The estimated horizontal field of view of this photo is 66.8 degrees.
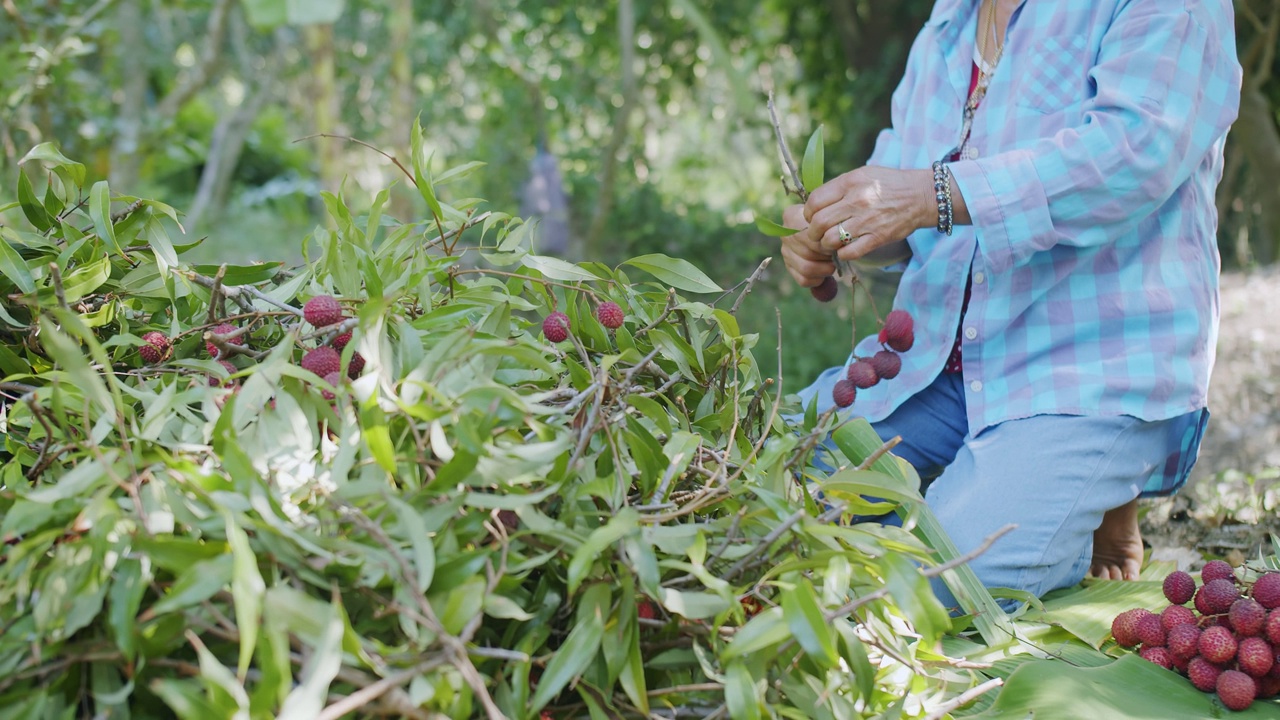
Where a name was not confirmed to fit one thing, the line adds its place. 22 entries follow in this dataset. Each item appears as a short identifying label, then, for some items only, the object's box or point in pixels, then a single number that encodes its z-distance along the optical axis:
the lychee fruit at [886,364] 1.25
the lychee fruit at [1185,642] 1.05
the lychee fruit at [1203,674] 1.03
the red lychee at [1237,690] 0.98
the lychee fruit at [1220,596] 1.05
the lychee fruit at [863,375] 1.24
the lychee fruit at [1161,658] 1.09
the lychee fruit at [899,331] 1.25
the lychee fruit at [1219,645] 1.01
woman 1.25
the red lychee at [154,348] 0.99
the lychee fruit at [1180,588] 1.13
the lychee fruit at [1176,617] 1.08
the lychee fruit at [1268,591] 1.01
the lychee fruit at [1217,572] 1.10
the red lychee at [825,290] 1.42
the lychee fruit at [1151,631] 1.09
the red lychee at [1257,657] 0.99
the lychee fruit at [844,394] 1.21
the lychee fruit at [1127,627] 1.12
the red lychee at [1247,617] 1.00
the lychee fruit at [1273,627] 0.98
